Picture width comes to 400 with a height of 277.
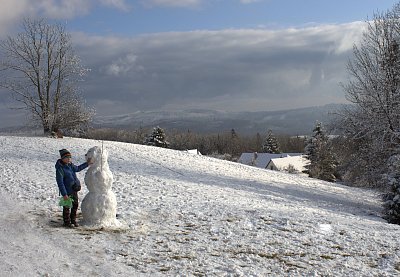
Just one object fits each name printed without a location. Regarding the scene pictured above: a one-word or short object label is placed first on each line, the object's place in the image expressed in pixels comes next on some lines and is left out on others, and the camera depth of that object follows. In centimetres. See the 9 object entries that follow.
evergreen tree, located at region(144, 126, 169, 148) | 6894
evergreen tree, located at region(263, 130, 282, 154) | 9100
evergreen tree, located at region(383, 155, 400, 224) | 1738
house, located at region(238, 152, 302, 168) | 7144
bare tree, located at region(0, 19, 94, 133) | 3388
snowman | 974
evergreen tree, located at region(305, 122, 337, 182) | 5391
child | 959
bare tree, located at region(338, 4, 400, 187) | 2238
